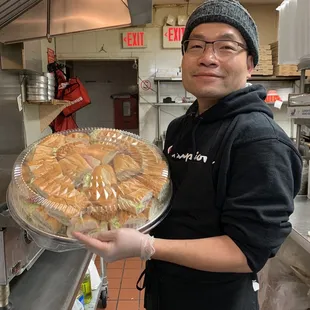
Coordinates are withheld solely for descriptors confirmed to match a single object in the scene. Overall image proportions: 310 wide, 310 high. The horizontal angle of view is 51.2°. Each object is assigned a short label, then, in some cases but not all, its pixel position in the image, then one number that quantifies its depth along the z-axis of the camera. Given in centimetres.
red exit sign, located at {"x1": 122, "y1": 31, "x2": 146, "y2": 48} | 427
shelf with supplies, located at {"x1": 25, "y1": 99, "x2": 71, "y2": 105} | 322
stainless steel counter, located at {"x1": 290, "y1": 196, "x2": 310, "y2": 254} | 144
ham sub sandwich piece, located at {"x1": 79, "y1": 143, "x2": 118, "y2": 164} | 84
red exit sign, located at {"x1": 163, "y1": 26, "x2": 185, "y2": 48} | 421
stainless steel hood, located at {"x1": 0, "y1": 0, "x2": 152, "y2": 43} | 166
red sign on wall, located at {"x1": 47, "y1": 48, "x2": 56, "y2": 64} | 412
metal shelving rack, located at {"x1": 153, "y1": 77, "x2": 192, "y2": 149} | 408
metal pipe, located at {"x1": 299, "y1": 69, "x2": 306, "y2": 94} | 227
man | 72
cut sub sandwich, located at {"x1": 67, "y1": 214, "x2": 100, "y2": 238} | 70
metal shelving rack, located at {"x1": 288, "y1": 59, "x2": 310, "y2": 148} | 187
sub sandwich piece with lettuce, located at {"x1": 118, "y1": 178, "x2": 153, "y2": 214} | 73
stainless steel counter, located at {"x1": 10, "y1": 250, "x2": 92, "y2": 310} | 99
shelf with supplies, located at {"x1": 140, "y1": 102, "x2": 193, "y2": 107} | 406
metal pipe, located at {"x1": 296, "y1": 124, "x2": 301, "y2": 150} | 225
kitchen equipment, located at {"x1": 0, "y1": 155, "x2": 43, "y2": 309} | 87
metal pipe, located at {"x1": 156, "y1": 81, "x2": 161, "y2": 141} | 434
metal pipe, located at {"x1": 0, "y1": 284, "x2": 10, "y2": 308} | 91
